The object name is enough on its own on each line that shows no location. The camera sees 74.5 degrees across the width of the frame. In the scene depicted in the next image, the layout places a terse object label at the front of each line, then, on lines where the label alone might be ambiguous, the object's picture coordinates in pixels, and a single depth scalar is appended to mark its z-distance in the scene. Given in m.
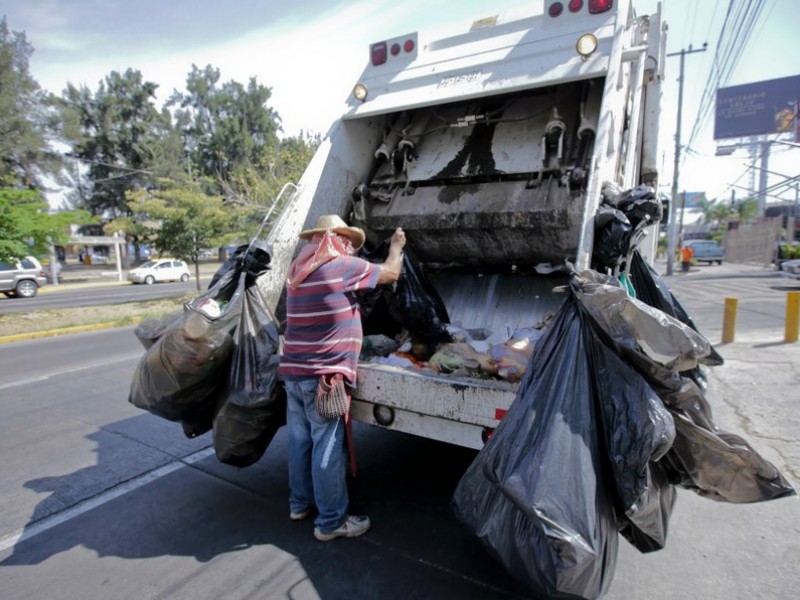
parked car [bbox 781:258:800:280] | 16.16
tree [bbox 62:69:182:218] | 38.09
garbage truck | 2.89
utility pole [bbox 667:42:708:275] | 22.52
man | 2.48
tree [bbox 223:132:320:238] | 14.91
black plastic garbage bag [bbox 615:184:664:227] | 2.46
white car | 25.75
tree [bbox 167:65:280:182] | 43.22
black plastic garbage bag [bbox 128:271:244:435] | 2.56
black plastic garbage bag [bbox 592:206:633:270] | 2.33
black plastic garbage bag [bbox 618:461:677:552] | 1.88
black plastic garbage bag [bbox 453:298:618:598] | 1.64
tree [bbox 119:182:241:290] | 14.32
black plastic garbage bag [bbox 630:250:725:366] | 3.20
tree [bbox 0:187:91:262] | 9.71
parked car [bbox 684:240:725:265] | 30.17
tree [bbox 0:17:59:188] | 25.81
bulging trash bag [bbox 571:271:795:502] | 1.82
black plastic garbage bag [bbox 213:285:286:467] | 2.67
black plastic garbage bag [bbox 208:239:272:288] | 2.86
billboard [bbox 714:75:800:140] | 43.34
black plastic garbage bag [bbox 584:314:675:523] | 1.74
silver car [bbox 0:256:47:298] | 17.47
